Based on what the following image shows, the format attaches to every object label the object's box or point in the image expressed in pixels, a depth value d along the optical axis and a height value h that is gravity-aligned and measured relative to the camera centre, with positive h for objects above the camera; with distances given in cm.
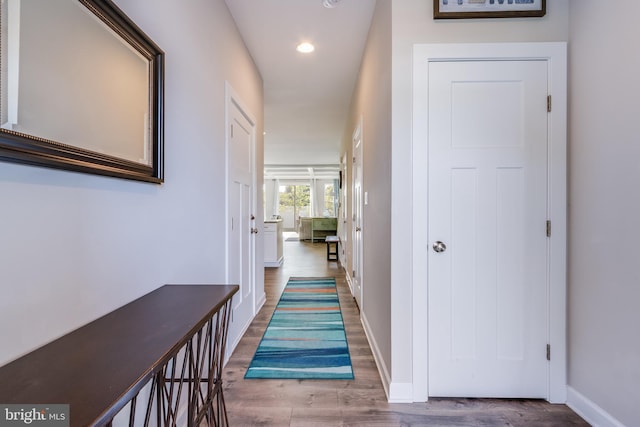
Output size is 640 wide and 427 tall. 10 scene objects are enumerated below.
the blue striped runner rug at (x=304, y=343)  197 -108
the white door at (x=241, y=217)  225 -6
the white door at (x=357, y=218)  306 -8
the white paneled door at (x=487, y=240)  167 -17
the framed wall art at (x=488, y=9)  162 +112
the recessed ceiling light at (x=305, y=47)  261 +149
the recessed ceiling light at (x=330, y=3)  195 +140
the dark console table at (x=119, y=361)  54 -34
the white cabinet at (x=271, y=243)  541 -60
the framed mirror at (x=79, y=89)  65 +35
